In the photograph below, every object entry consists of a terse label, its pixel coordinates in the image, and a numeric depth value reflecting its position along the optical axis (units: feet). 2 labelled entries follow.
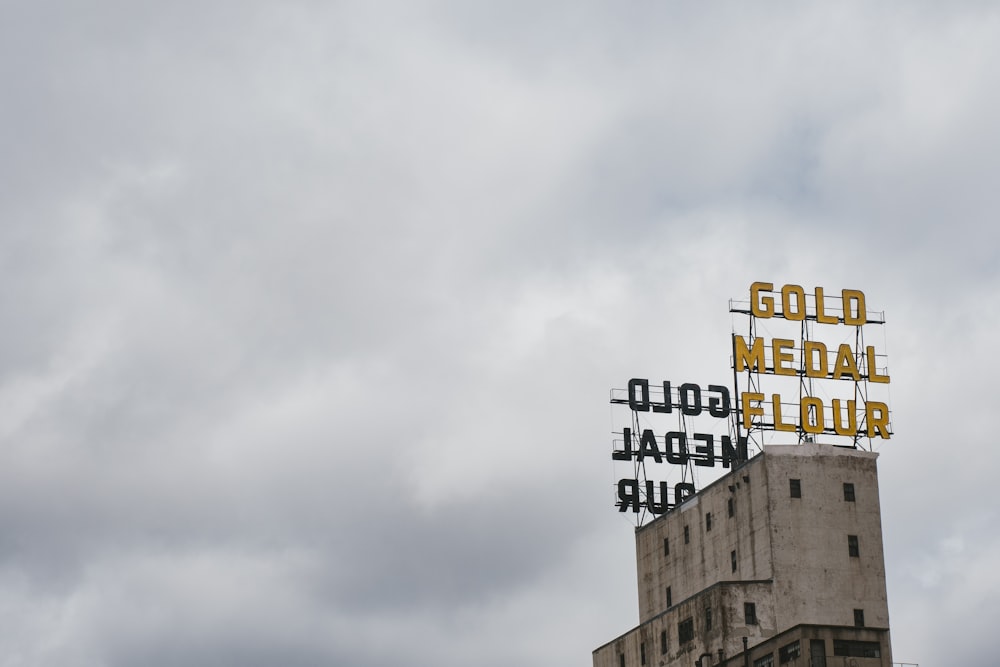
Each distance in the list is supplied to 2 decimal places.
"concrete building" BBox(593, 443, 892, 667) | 539.29
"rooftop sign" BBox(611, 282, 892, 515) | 565.53
